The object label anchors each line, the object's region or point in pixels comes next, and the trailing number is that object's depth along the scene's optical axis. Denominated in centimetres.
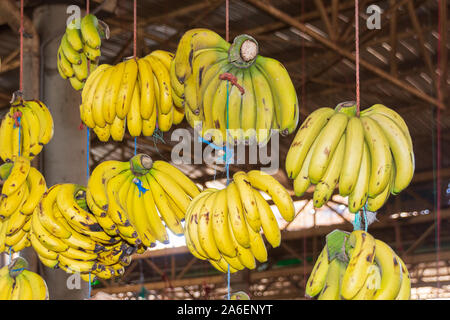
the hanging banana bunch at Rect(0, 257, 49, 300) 223
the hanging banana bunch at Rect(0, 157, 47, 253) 240
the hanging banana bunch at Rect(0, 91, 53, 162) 260
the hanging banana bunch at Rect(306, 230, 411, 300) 162
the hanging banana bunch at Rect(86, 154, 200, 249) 220
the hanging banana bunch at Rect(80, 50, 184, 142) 226
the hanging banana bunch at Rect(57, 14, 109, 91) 258
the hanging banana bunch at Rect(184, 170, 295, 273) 187
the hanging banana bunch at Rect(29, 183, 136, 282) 226
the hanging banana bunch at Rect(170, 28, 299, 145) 208
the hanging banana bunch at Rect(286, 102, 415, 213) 180
